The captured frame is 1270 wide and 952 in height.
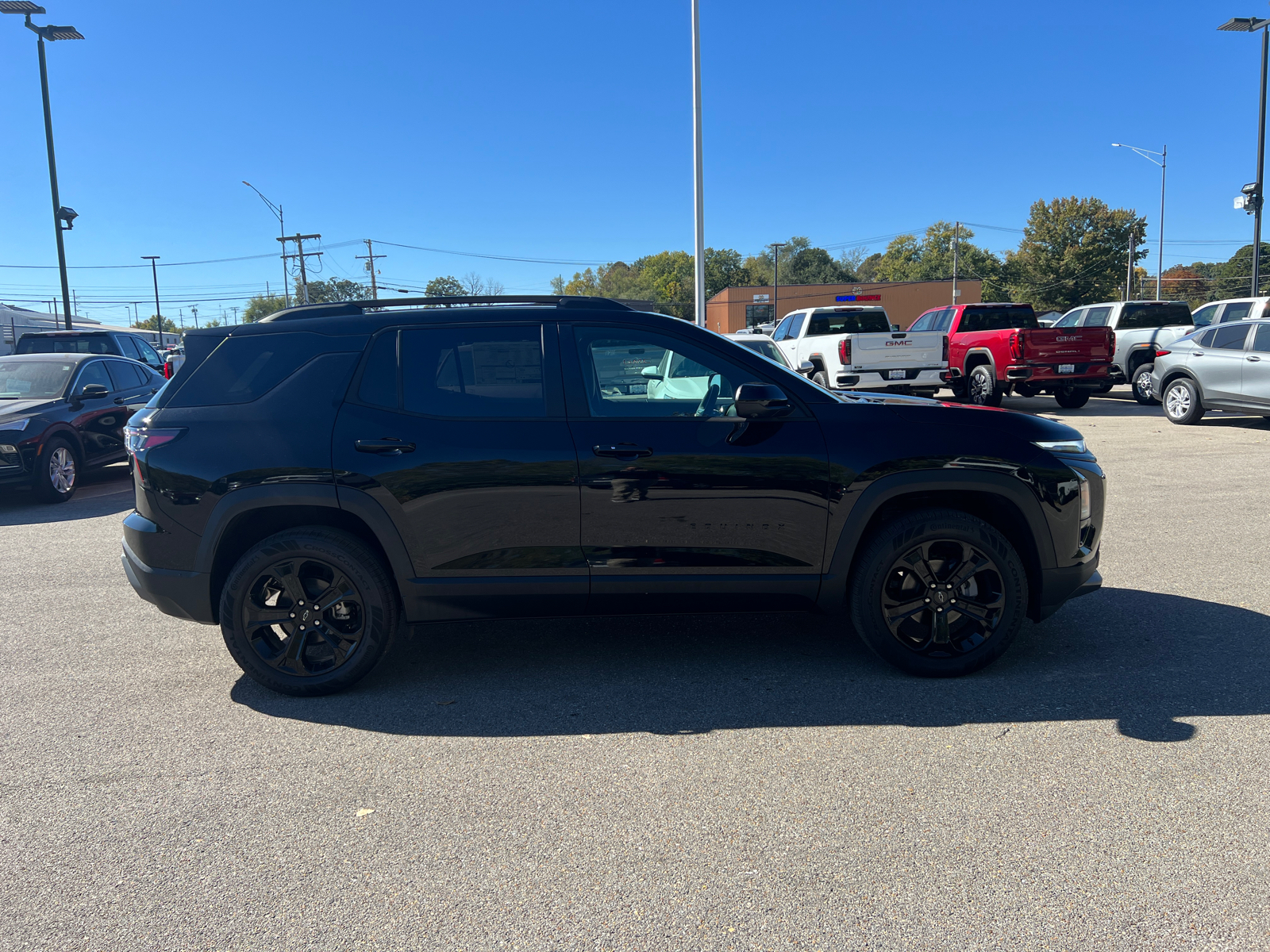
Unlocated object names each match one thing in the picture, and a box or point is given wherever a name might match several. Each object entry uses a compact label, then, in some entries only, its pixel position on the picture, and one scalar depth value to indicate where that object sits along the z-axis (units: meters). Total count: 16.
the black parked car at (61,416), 9.56
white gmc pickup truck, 15.92
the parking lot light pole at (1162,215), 30.50
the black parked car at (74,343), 14.95
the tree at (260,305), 116.94
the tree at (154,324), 152.10
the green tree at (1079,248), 79.44
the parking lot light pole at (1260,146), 21.75
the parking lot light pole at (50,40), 19.70
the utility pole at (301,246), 67.69
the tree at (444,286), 100.61
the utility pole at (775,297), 79.26
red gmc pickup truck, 16.77
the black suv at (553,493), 4.08
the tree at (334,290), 88.31
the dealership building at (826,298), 87.06
